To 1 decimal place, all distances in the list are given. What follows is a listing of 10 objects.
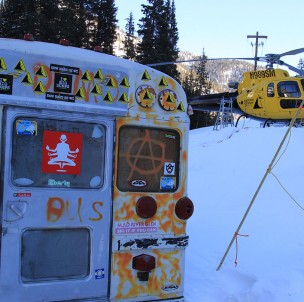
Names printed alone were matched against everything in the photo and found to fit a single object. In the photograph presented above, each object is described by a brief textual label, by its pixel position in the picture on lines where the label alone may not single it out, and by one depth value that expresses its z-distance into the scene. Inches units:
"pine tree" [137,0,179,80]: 1866.4
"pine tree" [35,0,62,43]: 1449.3
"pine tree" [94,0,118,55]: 1879.9
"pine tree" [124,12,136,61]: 2180.9
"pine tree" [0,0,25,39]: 1454.2
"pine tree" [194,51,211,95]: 2634.1
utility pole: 1700.3
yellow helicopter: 767.7
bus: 125.3
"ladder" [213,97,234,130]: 904.9
